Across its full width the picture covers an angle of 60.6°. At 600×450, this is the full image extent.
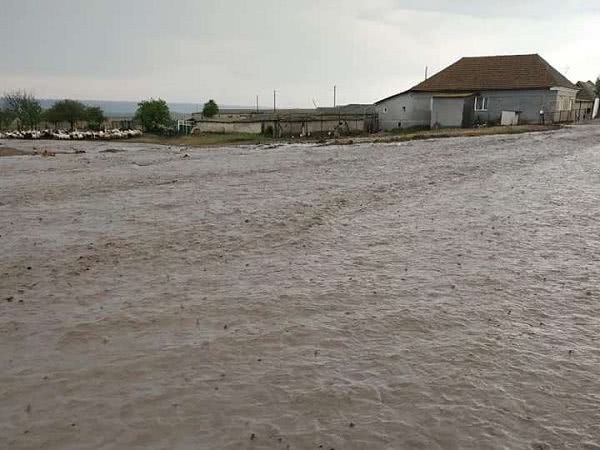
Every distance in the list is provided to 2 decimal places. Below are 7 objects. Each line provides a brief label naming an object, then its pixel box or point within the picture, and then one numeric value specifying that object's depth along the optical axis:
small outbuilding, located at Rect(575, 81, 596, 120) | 54.39
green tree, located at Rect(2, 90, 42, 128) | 70.69
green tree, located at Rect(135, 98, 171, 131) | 59.94
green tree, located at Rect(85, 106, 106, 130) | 69.62
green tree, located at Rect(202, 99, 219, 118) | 69.82
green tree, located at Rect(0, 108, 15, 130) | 70.50
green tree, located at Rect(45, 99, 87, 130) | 68.81
